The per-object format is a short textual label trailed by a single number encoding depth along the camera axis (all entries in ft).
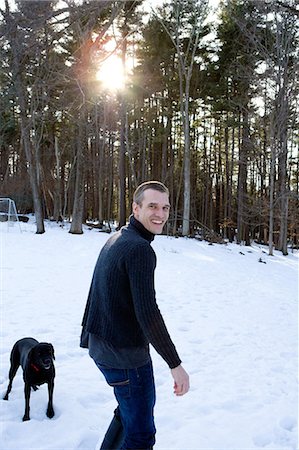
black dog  10.69
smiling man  6.45
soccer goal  61.58
